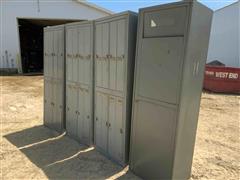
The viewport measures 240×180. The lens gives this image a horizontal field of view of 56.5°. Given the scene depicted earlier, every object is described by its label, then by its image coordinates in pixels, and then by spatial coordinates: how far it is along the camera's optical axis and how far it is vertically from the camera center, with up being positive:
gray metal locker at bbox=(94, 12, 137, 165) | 2.60 -0.38
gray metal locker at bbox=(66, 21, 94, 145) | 3.19 -0.46
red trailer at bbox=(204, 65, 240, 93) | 8.12 -0.88
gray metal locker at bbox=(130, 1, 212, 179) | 2.10 -0.33
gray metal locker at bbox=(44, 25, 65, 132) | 3.72 -0.50
